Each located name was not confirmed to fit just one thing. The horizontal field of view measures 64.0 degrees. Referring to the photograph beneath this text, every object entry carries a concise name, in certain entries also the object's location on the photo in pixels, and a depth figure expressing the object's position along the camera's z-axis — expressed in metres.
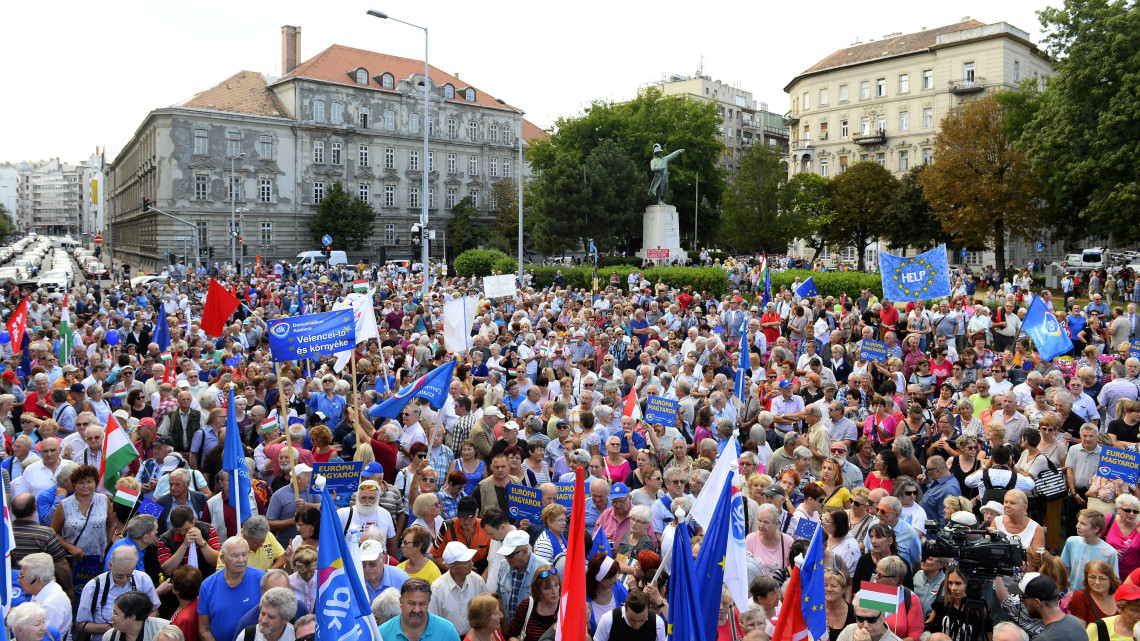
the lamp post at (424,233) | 27.41
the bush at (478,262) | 44.18
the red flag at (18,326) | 15.23
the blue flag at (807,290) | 20.60
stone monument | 42.88
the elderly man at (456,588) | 6.17
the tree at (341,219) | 69.75
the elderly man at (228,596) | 5.95
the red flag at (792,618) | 5.32
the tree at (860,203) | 60.06
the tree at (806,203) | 61.62
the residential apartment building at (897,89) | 66.75
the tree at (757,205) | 62.31
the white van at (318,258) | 61.81
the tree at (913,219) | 57.16
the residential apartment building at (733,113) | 113.81
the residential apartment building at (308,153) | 66.75
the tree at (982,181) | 46.38
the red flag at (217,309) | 15.79
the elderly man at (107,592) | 5.99
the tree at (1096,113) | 34.78
